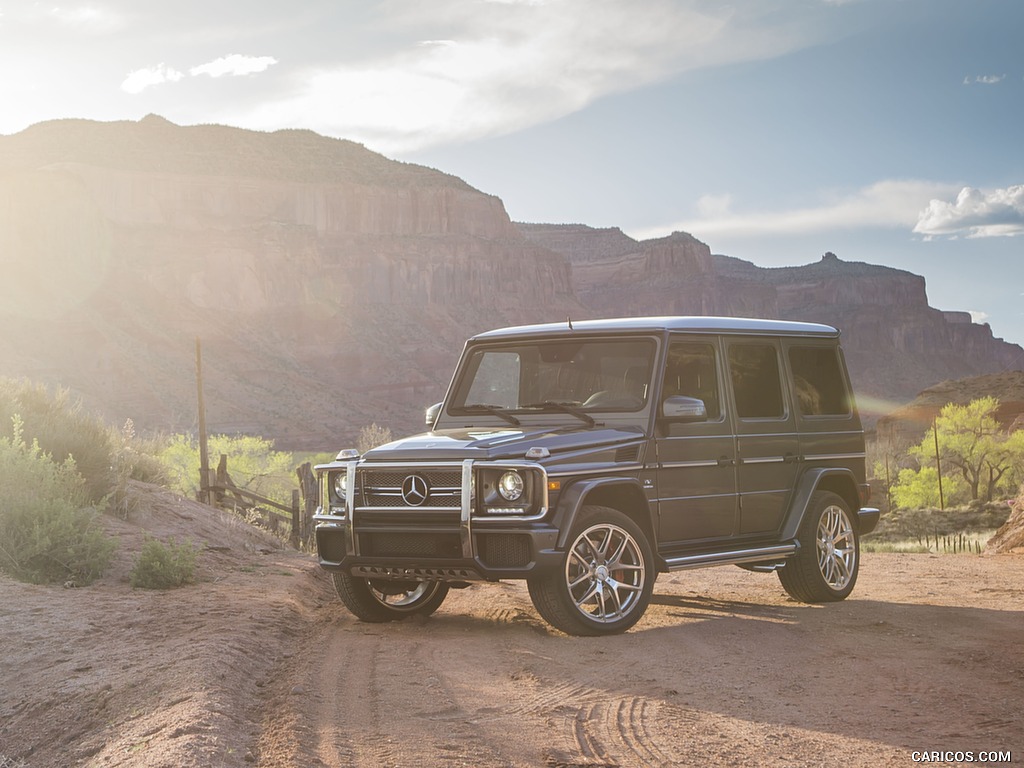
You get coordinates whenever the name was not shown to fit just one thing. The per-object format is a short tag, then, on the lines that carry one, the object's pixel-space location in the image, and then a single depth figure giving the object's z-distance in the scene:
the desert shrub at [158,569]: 11.17
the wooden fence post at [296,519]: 23.85
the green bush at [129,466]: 15.17
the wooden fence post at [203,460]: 24.19
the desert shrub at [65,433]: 15.00
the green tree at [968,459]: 55.47
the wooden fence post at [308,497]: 25.00
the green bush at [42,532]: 10.88
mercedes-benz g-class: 8.02
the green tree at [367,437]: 66.32
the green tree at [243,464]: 42.28
